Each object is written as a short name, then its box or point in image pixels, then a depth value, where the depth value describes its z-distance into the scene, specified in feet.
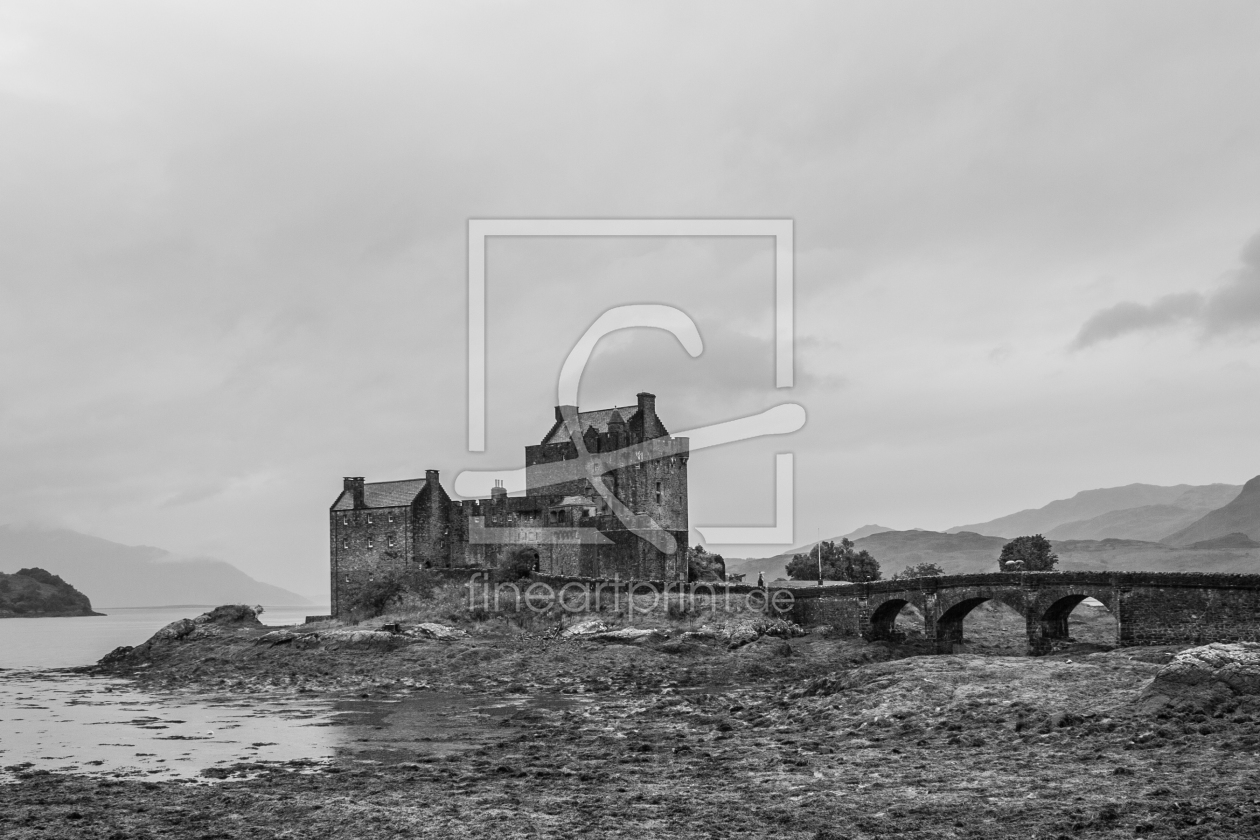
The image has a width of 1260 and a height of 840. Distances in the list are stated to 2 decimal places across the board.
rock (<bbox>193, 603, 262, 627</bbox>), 241.35
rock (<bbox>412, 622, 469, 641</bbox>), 195.21
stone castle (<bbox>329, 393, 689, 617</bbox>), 225.56
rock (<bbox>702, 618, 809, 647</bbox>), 178.40
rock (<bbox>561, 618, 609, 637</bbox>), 188.58
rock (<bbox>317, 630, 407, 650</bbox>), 191.93
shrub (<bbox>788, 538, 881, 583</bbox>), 296.10
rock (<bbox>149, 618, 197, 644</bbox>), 231.91
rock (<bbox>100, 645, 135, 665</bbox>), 226.79
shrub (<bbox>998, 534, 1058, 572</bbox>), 276.00
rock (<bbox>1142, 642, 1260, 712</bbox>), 87.53
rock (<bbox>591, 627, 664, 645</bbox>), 180.96
